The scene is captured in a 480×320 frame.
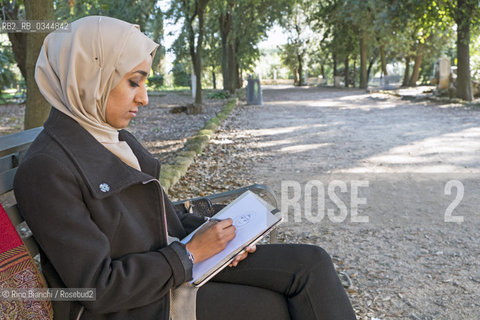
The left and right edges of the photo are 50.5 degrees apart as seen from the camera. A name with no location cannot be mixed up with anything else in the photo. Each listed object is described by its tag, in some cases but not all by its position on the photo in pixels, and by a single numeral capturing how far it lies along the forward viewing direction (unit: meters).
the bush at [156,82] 35.94
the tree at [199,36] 15.23
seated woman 1.55
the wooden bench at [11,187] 1.76
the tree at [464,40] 14.71
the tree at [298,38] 46.41
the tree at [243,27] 23.20
